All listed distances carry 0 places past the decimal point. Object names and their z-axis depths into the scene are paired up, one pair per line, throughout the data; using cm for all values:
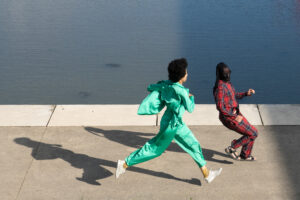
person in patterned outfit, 601
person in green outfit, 551
